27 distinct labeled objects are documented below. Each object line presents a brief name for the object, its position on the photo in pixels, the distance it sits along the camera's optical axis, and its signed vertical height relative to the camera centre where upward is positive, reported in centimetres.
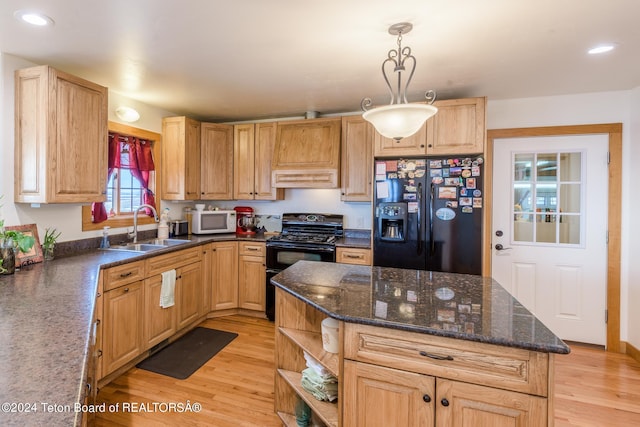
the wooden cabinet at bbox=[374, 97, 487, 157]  286 +75
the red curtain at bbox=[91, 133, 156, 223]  300 +52
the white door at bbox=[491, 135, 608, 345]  305 -15
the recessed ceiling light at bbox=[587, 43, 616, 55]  210 +113
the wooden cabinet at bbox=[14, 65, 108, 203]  222 +54
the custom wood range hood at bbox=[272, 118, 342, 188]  352 +66
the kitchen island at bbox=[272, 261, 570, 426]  114 -57
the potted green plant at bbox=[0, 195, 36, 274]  195 -24
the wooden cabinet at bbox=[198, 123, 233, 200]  392 +62
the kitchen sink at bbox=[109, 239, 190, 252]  300 -35
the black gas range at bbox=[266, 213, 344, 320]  338 -34
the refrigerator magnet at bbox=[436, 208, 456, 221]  290 -1
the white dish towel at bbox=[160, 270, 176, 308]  285 -73
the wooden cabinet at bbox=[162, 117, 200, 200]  368 +62
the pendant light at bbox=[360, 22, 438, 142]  154 +48
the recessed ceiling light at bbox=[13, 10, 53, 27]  176 +110
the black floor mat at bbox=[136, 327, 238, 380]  258 -129
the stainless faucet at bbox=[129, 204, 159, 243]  322 -17
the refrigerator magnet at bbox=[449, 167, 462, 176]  289 +38
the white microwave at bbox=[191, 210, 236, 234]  384 -14
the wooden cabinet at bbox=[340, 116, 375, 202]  348 +59
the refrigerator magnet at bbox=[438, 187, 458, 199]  289 +18
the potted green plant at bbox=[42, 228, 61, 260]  240 -28
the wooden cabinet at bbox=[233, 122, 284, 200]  391 +63
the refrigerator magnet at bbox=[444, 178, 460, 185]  289 +29
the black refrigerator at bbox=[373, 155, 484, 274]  286 -1
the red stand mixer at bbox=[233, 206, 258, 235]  403 -12
